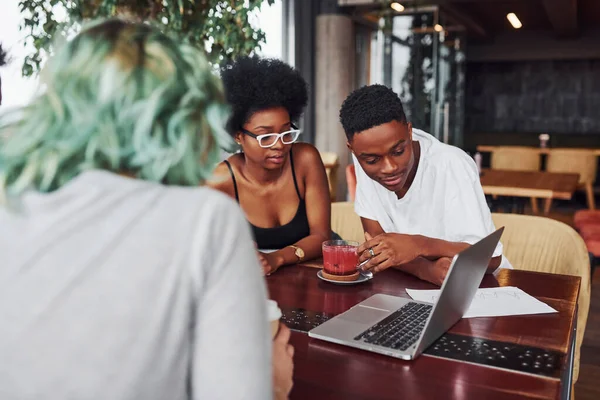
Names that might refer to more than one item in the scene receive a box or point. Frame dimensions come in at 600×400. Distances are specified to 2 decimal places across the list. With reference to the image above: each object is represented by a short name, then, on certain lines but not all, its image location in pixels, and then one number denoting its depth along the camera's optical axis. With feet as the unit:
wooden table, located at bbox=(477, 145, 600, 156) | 26.63
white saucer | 5.14
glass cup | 5.19
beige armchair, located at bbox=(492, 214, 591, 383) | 5.79
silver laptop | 3.51
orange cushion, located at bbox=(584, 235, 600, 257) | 11.78
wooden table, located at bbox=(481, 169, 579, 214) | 15.42
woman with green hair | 1.88
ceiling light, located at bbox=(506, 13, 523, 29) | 30.42
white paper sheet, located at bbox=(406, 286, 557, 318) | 4.33
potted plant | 10.05
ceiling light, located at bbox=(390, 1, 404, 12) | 21.99
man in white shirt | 5.27
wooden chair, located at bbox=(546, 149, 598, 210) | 24.68
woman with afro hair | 6.68
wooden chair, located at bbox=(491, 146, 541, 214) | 24.73
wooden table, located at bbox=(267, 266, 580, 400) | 3.12
